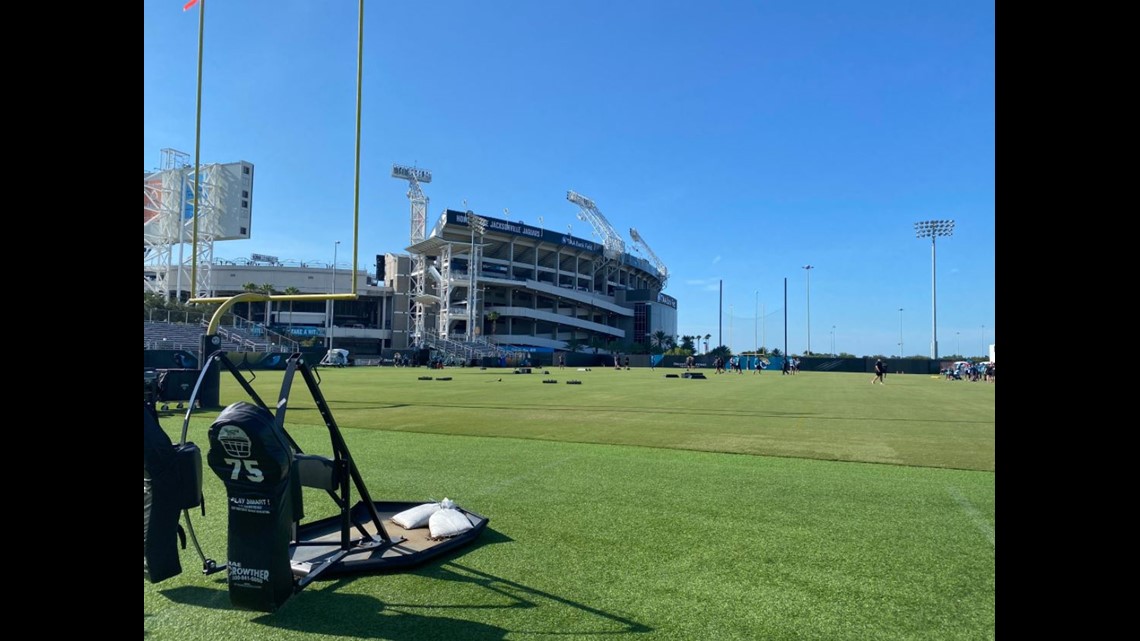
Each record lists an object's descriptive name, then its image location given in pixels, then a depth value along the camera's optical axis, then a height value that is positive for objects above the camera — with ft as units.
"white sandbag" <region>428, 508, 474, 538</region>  18.04 -5.24
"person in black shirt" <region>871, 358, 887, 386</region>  139.44 -4.37
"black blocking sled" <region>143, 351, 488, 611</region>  11.34 -2.85
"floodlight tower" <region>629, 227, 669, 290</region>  513.86 +75.51
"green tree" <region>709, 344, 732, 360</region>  321.11 -0.78
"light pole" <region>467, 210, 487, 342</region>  312.75 +36.93
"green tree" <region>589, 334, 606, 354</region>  383.10 +3.29
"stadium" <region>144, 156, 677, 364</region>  313.73 +29.55
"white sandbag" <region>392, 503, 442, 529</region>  19.06 -5.31
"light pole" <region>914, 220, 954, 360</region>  276.68 +55.33
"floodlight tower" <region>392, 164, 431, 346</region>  345.31 +67.78
